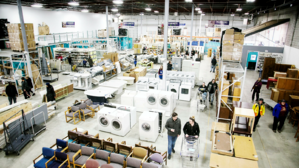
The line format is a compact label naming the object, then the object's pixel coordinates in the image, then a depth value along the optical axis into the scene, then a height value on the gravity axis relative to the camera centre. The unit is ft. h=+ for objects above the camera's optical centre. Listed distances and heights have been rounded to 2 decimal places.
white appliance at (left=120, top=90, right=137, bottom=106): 30.40 -9.34
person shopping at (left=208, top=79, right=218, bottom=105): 32.79 -7.84
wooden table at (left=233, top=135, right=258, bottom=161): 16.15 -9.51
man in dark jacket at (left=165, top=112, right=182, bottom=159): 18.72 -8.50
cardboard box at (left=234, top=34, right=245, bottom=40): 30.29 +1.13
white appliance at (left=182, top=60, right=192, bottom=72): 46.60 -5.54
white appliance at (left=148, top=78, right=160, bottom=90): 34.34 -7.69
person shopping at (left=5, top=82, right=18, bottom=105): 30.68 -8.54
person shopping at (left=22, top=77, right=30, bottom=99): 34.17 -8.81
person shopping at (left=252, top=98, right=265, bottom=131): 23.99 -8.28
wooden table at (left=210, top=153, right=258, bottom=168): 15.05 -9.76
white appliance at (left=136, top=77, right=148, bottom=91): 34.85 -7.85
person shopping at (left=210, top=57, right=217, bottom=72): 57.56 -6.40
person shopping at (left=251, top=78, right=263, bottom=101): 33.99 -7.83
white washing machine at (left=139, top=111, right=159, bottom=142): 22.18 -10.13
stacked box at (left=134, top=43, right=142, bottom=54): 86.69 -3.13
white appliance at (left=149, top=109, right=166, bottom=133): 24.13 -9.83
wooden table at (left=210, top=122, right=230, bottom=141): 22.24 -10.11
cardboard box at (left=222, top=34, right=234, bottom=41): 30.80 +1.10
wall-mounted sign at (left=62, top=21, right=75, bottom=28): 83.23 +7.59
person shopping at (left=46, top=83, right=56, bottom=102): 30.96 -8.84
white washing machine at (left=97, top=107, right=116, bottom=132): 24.01 -10.03
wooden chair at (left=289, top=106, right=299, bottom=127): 26.68 -10.10
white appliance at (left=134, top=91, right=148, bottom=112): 29.91 -9.57
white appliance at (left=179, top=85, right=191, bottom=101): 35.12 -9.38
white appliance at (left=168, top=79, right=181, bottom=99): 35.29 -8.36
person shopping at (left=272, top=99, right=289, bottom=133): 24.31 -8.80
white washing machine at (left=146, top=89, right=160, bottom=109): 29.01 -8.83
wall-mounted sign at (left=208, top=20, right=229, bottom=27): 75.62 +8.76
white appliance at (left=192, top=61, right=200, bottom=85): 46.13 -6.16
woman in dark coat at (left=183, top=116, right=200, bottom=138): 18.43 -8.51
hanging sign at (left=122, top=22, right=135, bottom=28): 78.78 +7.67
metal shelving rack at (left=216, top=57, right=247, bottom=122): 25.33 -3.49
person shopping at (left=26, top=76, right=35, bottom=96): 35.66 -8.02
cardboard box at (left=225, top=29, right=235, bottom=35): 30.46 +2.08
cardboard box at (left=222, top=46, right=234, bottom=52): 31.32 -0.81
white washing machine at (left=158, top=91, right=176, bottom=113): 28.68 -9.04
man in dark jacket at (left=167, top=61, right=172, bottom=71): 48.14 -6.13
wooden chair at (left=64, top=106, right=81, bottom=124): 27.17 -10.75
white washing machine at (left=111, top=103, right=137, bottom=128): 25.30 -9.22
